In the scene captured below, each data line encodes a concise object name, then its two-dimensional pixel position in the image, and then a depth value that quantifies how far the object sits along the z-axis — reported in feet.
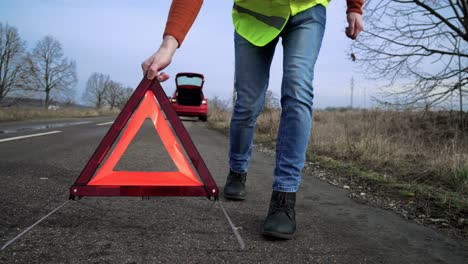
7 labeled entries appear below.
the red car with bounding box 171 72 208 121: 63.31
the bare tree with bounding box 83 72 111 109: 254.88
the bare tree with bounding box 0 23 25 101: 120.37
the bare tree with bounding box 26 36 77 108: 175.22
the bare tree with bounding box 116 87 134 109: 250.37
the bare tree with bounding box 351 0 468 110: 30.17
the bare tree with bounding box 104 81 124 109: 257.42
